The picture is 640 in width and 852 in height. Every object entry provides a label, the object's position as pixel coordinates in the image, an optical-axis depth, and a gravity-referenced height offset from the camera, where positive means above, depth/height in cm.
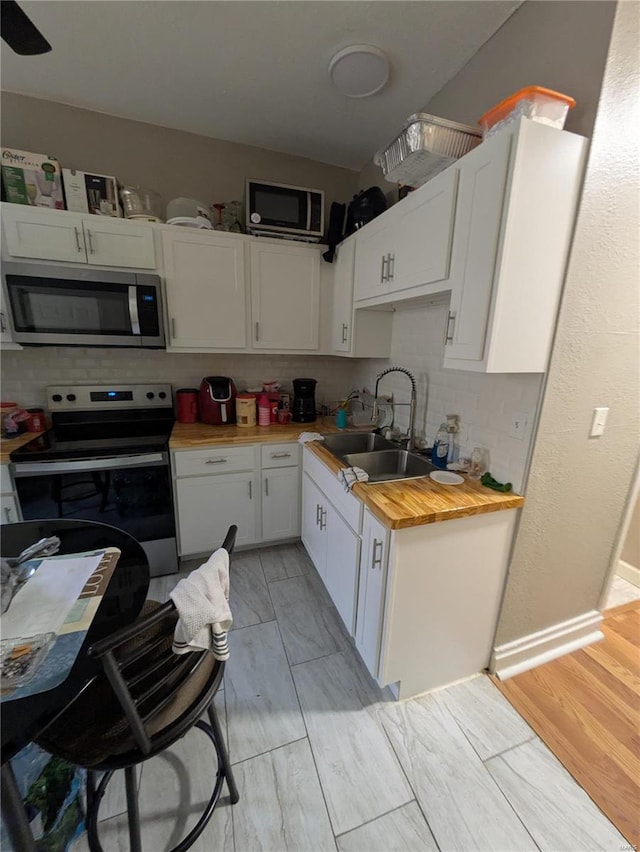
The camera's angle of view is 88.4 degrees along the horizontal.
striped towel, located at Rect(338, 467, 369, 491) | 148 -56
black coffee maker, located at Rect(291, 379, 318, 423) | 249 -37
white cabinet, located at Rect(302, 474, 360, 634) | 159 -106
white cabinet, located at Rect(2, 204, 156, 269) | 177 +57
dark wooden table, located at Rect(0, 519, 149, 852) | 62 -69
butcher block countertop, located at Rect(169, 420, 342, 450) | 204 -56
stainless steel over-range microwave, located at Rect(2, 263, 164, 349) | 177 +20
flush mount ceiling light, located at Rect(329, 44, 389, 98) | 150 +132
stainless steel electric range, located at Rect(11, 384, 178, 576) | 179 -66
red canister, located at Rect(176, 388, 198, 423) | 236 -42
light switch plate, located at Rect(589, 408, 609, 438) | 139 -26
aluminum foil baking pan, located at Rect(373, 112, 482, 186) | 126 +81
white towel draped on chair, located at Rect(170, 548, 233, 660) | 81 -65
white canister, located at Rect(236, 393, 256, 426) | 232 -43
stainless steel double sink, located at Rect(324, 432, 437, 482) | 187 -62
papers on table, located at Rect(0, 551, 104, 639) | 82 -69
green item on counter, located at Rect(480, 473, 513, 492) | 140 -54
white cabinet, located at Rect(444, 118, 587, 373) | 106 +39
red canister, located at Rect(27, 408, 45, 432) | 207 -49
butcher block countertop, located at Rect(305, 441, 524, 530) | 121 -57
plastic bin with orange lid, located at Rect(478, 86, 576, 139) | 104 +79
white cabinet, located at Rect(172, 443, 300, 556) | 208 -95
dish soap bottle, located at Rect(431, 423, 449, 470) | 172 -48
